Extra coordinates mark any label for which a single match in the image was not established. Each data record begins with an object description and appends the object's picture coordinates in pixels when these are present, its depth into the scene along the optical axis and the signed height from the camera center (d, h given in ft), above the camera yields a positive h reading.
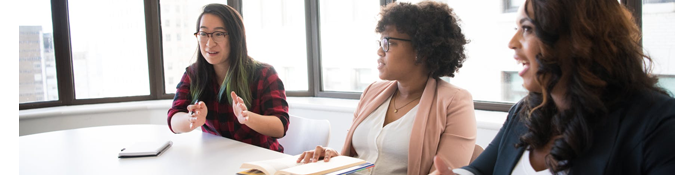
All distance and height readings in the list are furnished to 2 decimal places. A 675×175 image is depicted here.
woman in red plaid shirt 7.41 -0.43
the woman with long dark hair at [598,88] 3.10 -0.30
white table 5.27 -1.20
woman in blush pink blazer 5.41 -0.63
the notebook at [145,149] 5.83 -1.13
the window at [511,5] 9.10 +0.88
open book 4.47 -1.12
